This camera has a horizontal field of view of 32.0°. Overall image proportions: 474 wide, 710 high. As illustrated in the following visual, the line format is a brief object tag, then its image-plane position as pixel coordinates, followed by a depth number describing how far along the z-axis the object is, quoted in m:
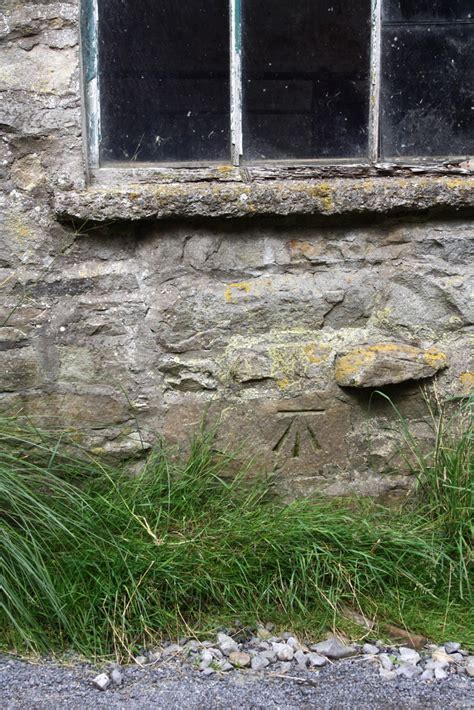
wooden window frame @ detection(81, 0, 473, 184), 2.78
